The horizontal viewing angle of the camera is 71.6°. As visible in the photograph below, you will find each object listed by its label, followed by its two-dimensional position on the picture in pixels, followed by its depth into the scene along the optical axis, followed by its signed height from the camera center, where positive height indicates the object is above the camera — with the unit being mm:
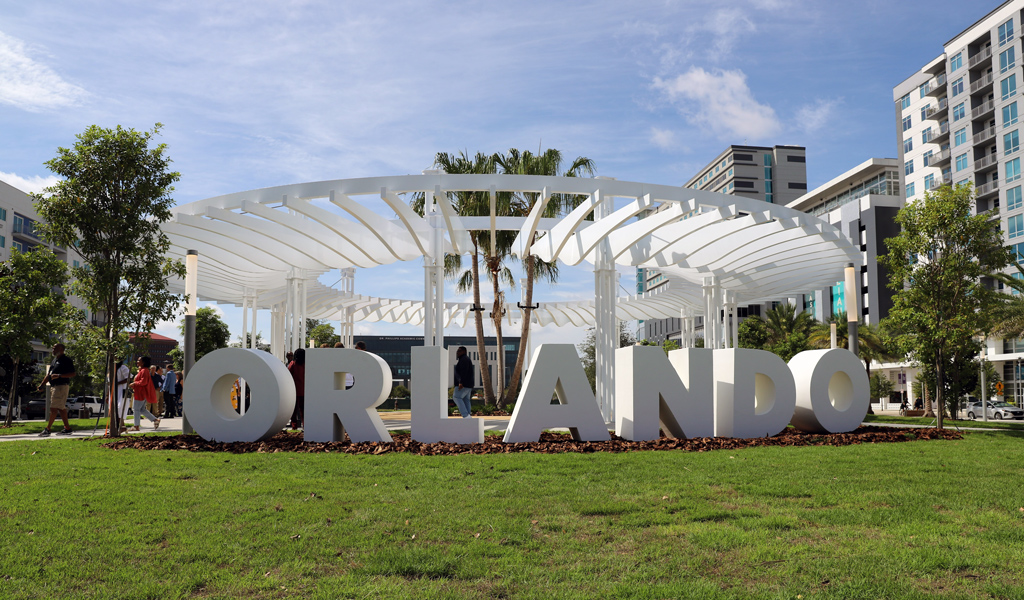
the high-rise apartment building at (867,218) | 60375 +11971
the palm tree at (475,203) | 22469 +4866
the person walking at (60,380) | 13000 -405
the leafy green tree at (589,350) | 55406 +396
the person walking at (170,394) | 19188 -1030
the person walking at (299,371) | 13023 -266
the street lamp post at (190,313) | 12898 +829
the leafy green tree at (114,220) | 12266 +2403
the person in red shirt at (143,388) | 14914 -654
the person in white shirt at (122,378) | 14674 -424
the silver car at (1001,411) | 35594 -2963
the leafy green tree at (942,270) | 15531 +1838
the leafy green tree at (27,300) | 16984 +1433
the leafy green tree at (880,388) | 48250 -2355
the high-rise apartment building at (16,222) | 47500 +9381
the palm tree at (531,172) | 23609 +6123
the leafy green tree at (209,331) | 42406 +1566
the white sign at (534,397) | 10508 -638
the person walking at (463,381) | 13359 -482
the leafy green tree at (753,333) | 49312 +1454
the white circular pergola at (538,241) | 13148 +2633
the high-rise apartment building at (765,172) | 94750 +24349
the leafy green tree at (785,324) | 49938 +2130
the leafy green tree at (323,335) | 54612 +1702
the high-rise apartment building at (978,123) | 48031 +17633
